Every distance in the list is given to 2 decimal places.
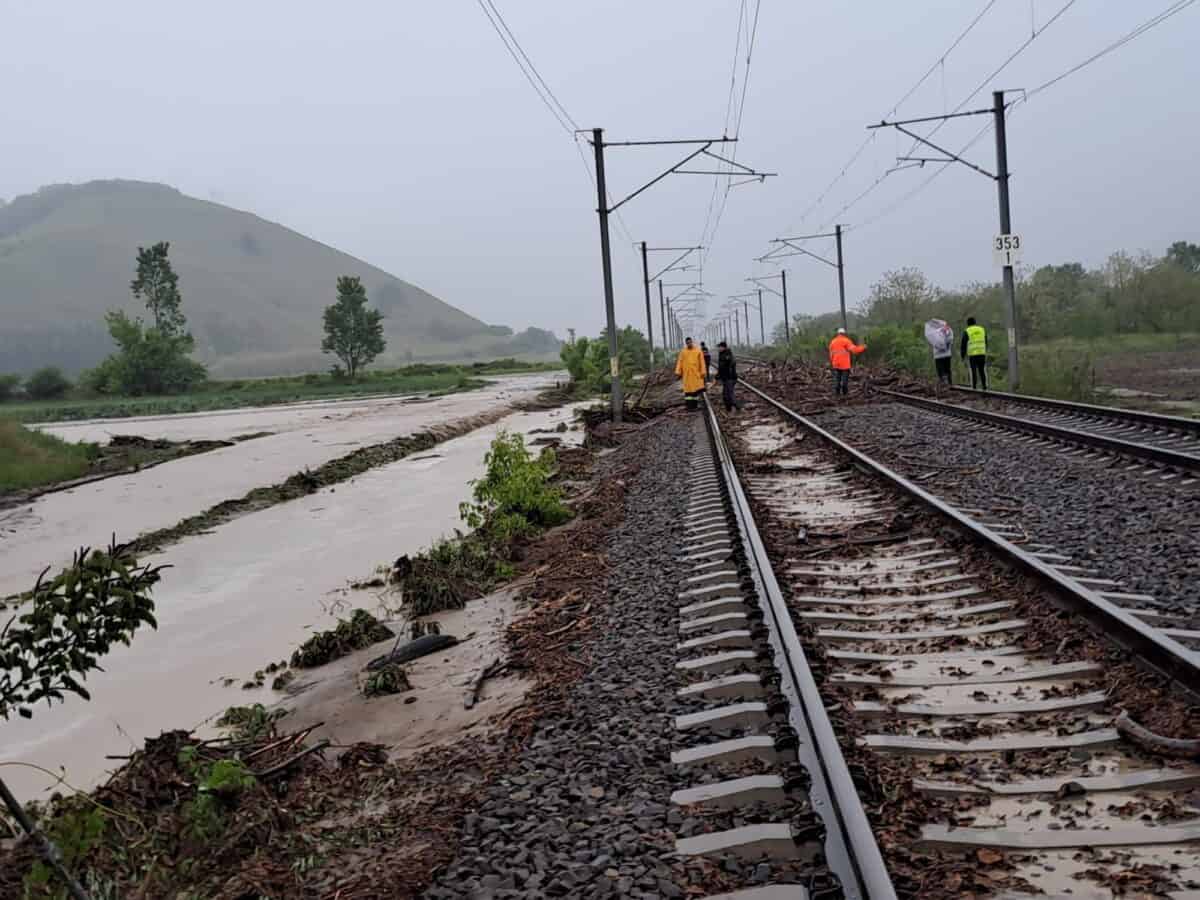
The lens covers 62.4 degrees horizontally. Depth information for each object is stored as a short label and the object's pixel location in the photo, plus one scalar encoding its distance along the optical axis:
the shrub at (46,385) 90.81
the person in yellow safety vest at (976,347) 23.27
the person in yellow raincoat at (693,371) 24.63
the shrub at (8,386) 90.12
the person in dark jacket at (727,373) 24.77
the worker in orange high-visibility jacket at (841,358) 24.92
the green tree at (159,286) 103.31
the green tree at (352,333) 106.62
